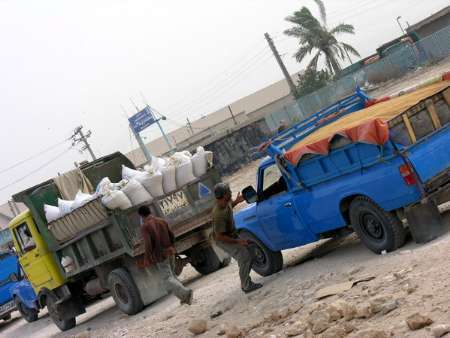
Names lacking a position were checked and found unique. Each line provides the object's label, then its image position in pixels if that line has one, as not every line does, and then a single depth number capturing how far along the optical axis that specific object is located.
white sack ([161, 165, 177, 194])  13.61
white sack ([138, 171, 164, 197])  13.24
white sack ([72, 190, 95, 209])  13.37
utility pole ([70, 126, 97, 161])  59.36
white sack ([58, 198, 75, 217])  13.98
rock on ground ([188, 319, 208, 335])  9.14
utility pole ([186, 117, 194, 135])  74.28
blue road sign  47.66
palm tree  53.19
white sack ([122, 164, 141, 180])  14.38
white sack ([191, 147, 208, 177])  14.12
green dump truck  13.12
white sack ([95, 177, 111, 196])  12.77
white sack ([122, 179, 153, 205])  12.88
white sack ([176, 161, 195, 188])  13.84
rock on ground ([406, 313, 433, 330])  5.72
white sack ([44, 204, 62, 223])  14.40
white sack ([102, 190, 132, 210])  12.60
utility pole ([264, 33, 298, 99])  45.03
